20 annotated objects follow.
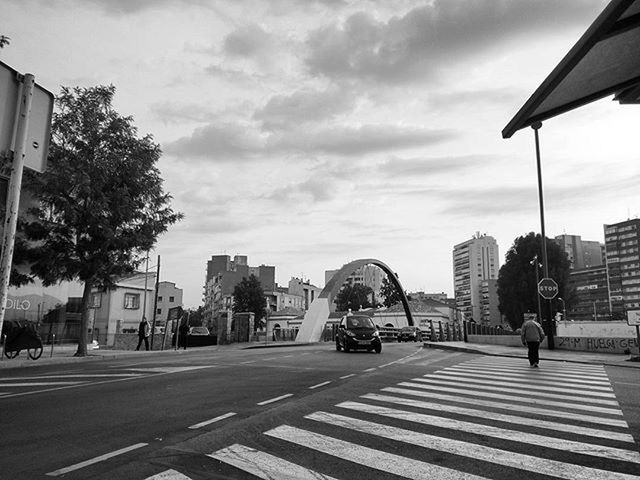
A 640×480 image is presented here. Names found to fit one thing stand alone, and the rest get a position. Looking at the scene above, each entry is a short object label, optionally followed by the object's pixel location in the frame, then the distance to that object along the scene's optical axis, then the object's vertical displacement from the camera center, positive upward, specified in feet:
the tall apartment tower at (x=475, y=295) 619.26 +41.54
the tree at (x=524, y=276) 199.31 +21.28
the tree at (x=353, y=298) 432.25 +24.03
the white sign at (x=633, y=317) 57.41 +1.63
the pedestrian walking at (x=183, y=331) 106.32 -1.58
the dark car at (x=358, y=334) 75.20 -1.13
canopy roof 15.52 +9.10
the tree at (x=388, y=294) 433.48 +28.38
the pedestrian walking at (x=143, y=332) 91.30 -1.64
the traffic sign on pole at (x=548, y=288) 69.62 +5.70
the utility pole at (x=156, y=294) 99.57 +6.04
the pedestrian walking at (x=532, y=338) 52.06 -0.83
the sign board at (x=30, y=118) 12.84 +5.20
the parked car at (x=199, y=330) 153.09 -1.87
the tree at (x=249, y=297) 281.33 +15.11
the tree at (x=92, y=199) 68.64 +17.11
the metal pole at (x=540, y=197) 78.02 +20.17
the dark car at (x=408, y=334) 165.27 -2.10
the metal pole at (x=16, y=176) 12.84 +3.58
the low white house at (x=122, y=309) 134.21 +4.91
